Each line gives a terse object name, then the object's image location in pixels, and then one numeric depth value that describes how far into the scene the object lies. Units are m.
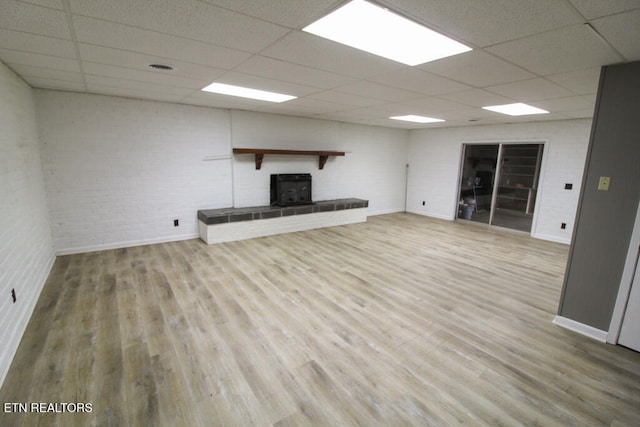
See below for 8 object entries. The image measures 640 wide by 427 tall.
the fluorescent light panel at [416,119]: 5.61
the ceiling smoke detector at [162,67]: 2.64
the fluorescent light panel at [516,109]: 4.16
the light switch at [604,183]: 2.38
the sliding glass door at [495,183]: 6.73
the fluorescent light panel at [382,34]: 1.65
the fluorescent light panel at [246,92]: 3.52
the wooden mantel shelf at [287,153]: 5.25
